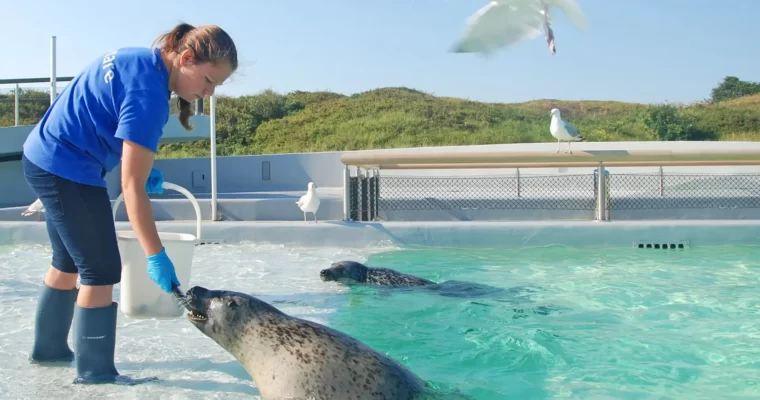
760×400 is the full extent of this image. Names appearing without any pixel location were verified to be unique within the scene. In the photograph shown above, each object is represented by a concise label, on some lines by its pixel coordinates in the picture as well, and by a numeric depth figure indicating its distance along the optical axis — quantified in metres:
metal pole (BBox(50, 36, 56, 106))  10.48
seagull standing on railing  10.09
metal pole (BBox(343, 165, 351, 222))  7.78
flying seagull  7.75
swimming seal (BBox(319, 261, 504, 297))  5.08
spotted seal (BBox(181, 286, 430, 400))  2.53
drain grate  7.38
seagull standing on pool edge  7.75
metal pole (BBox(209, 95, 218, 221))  8.34
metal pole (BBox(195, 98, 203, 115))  14.70
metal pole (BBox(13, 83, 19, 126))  11.94
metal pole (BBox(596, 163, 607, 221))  7.58
